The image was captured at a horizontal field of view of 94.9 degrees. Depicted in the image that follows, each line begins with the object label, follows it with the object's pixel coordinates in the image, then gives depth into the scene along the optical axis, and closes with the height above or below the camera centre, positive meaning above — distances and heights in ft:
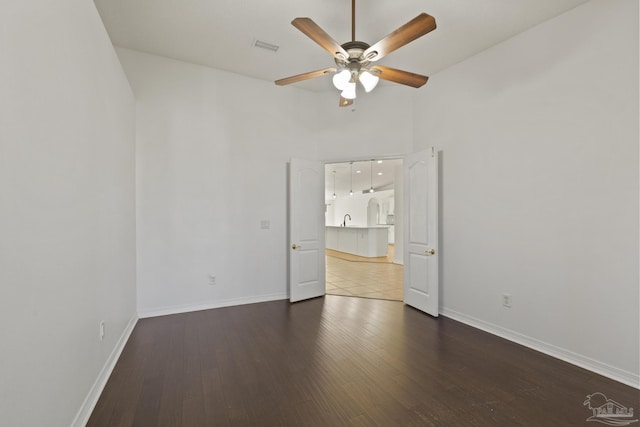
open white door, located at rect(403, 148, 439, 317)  12.69 -0.69
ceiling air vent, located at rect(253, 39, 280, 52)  11.35 +6.72
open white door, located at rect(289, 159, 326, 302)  14.67 -0.73
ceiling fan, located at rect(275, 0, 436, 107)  6.59 +4.20
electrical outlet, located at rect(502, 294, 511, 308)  10.52 -3.06
